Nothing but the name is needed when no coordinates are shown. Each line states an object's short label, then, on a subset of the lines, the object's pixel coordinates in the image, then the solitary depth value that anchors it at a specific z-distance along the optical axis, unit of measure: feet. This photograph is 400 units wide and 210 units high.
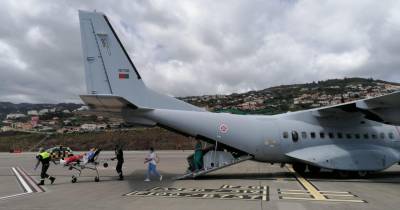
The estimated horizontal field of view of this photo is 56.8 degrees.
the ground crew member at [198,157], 56.79
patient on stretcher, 53.98
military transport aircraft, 51.11
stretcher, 54.03
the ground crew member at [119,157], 56.49
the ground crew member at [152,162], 55.42
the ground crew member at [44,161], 50.51
